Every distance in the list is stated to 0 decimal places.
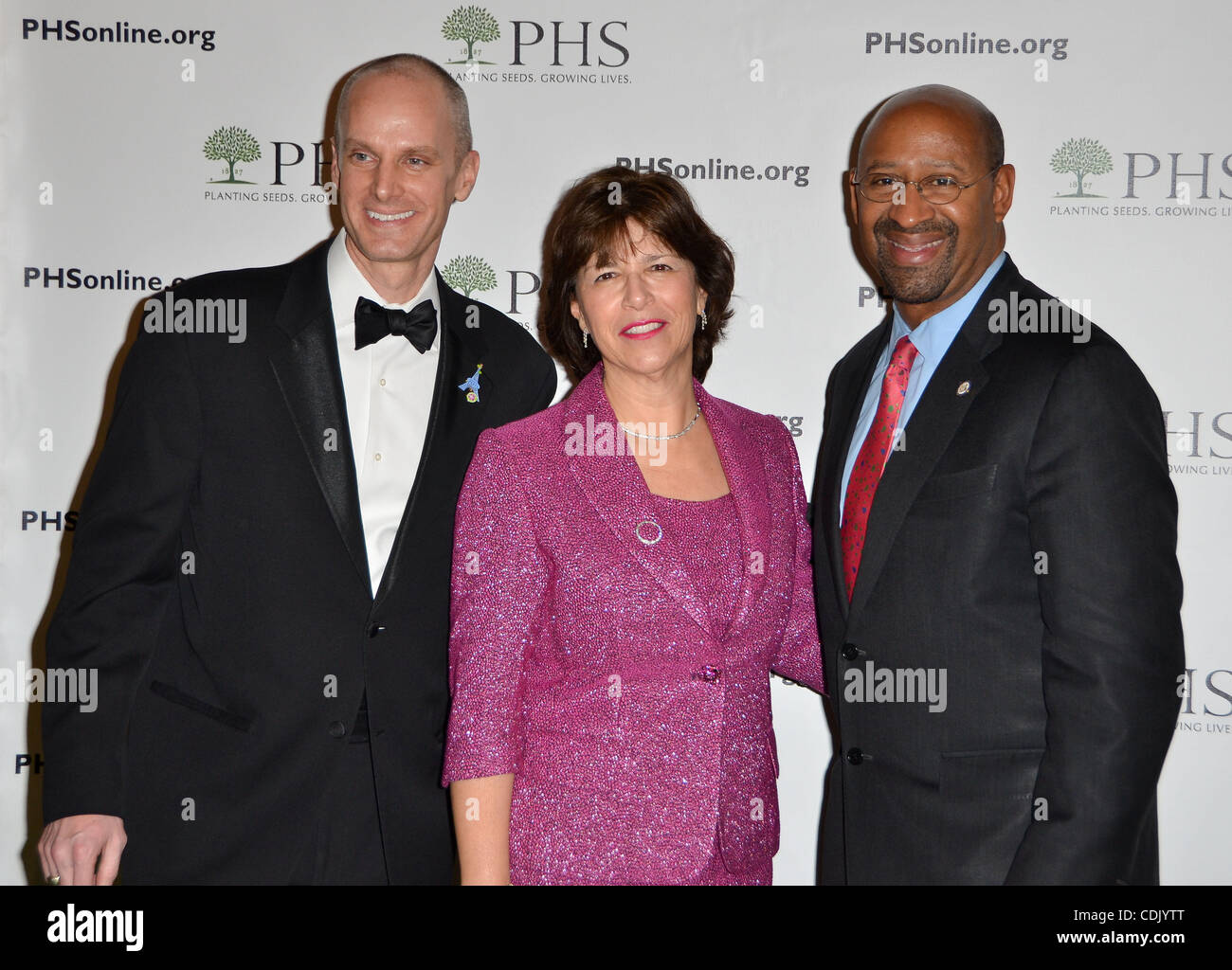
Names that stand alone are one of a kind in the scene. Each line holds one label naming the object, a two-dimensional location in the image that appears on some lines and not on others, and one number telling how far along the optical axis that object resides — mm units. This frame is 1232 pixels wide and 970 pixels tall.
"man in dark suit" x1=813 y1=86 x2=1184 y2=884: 1983
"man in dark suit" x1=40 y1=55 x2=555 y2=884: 2330
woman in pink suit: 2172
